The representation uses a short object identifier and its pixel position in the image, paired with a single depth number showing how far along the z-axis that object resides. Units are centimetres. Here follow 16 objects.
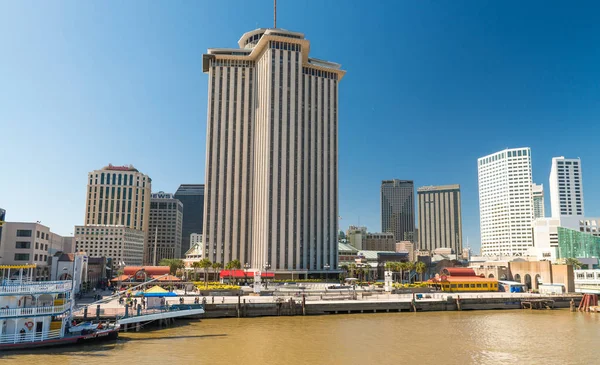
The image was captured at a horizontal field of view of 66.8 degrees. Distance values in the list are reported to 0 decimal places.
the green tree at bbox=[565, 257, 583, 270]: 15206
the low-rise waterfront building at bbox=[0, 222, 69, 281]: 10100
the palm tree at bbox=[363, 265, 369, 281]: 15676
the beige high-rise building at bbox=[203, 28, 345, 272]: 16238
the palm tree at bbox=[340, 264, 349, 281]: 14473
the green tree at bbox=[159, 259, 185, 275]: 16475
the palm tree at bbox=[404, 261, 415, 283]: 12998
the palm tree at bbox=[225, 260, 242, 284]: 12407
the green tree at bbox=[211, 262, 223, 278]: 12173
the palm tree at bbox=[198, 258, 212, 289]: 11836
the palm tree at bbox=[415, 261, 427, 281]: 12808
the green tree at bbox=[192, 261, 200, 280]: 13150
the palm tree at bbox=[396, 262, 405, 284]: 12884
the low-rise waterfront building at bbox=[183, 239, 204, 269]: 18681
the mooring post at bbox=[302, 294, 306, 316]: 8000
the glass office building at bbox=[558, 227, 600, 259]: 16875
